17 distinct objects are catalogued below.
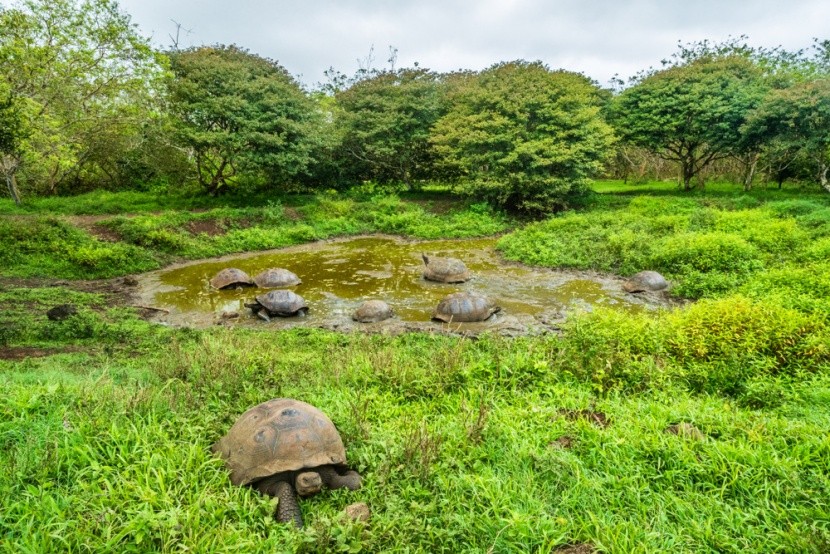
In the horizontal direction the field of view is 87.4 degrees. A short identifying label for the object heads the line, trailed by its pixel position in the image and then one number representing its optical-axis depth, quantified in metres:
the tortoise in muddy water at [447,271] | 11.89
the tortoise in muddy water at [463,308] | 9.00
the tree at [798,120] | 16.20
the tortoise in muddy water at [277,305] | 9.52
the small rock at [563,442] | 3.92
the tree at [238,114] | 17.56
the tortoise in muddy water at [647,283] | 10.67
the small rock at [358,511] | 3.04
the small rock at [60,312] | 8.38
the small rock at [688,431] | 3.78
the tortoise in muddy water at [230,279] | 11.54
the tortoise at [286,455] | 3.31
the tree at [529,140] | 18.78
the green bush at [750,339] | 5.23
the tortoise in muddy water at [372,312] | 9.21
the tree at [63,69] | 10.34
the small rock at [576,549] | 2.85
